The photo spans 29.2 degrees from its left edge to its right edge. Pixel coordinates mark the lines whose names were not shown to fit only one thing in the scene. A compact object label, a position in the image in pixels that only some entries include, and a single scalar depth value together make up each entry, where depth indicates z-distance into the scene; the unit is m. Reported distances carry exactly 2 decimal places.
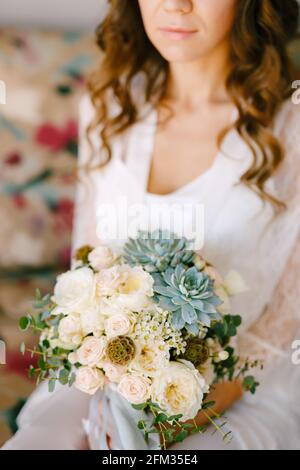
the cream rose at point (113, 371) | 0.82
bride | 1.11
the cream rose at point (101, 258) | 0.91
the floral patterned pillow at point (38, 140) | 1.53
